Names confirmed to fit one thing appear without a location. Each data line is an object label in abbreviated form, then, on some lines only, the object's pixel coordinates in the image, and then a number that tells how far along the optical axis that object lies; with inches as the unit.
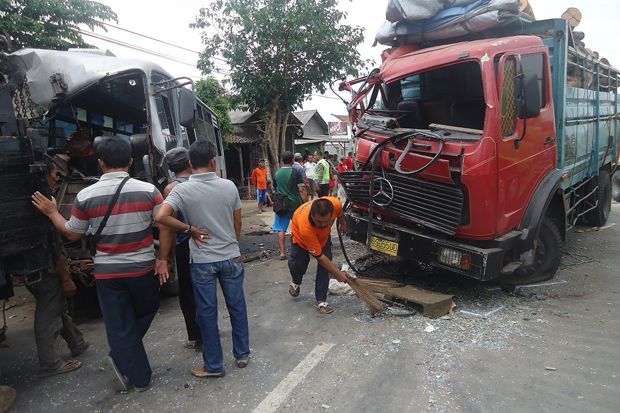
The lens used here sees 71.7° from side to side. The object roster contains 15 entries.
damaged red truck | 144.0
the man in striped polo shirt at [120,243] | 102.8
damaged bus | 103.6
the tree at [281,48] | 455.5
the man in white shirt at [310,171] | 408.7
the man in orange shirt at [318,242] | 144.8
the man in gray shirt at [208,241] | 111.5
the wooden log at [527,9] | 185.9
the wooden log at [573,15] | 224.5
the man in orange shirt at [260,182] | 473.7
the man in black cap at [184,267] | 130.4
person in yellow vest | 374.6
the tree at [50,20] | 321.4
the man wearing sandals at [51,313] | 118.1
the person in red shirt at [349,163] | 455.7
